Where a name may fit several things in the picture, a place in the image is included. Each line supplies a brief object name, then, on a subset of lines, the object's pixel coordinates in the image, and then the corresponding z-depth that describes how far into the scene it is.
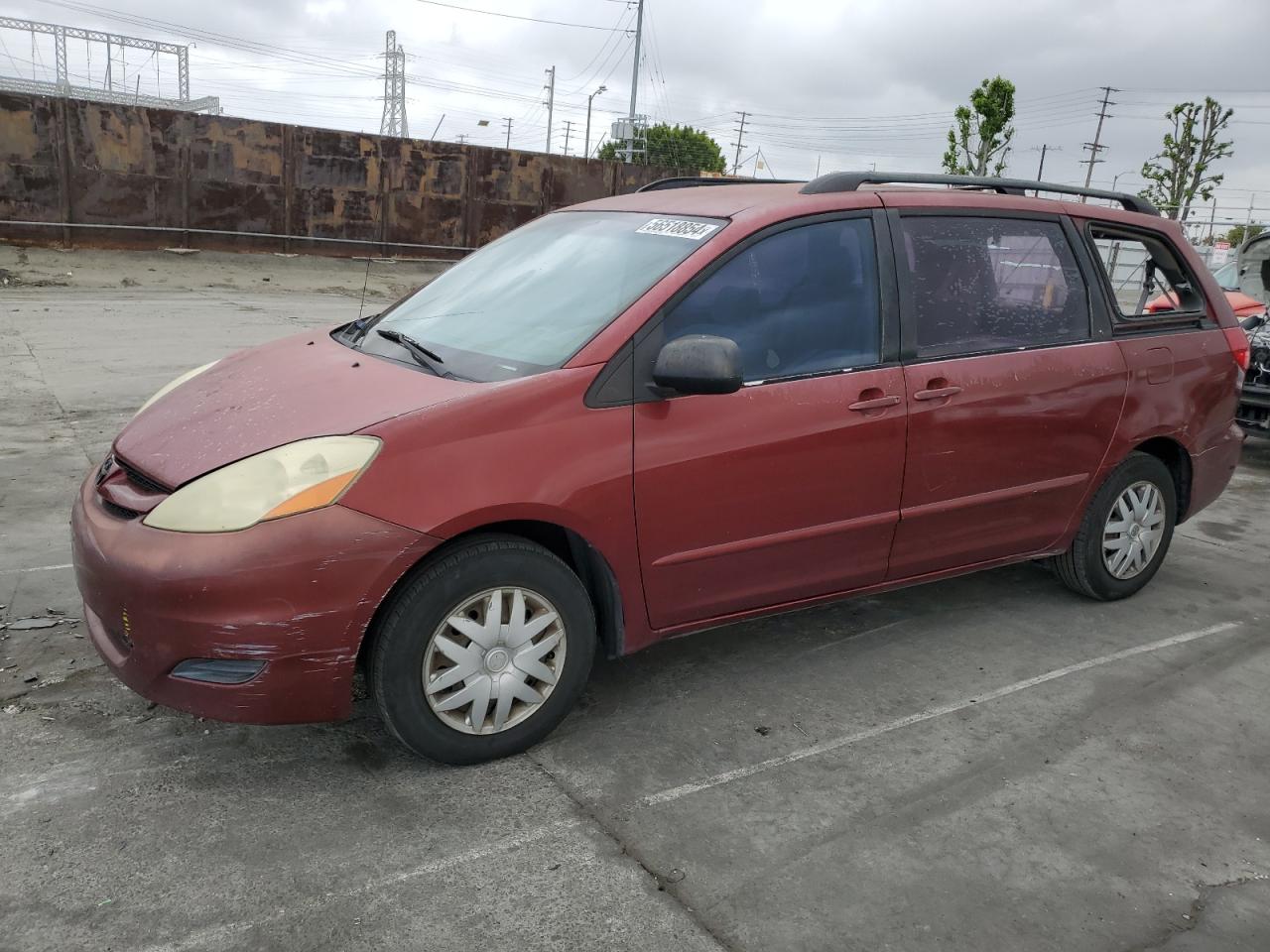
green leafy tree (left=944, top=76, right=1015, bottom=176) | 34.41
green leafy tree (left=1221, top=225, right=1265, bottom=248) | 45.78
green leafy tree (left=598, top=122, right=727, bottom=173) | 82.56
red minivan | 2.84
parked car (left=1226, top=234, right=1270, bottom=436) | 8.01
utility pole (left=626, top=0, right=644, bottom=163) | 40.19
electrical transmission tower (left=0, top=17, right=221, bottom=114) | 43.12
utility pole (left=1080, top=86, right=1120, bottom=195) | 69.69
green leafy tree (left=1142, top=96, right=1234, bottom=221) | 45.34
